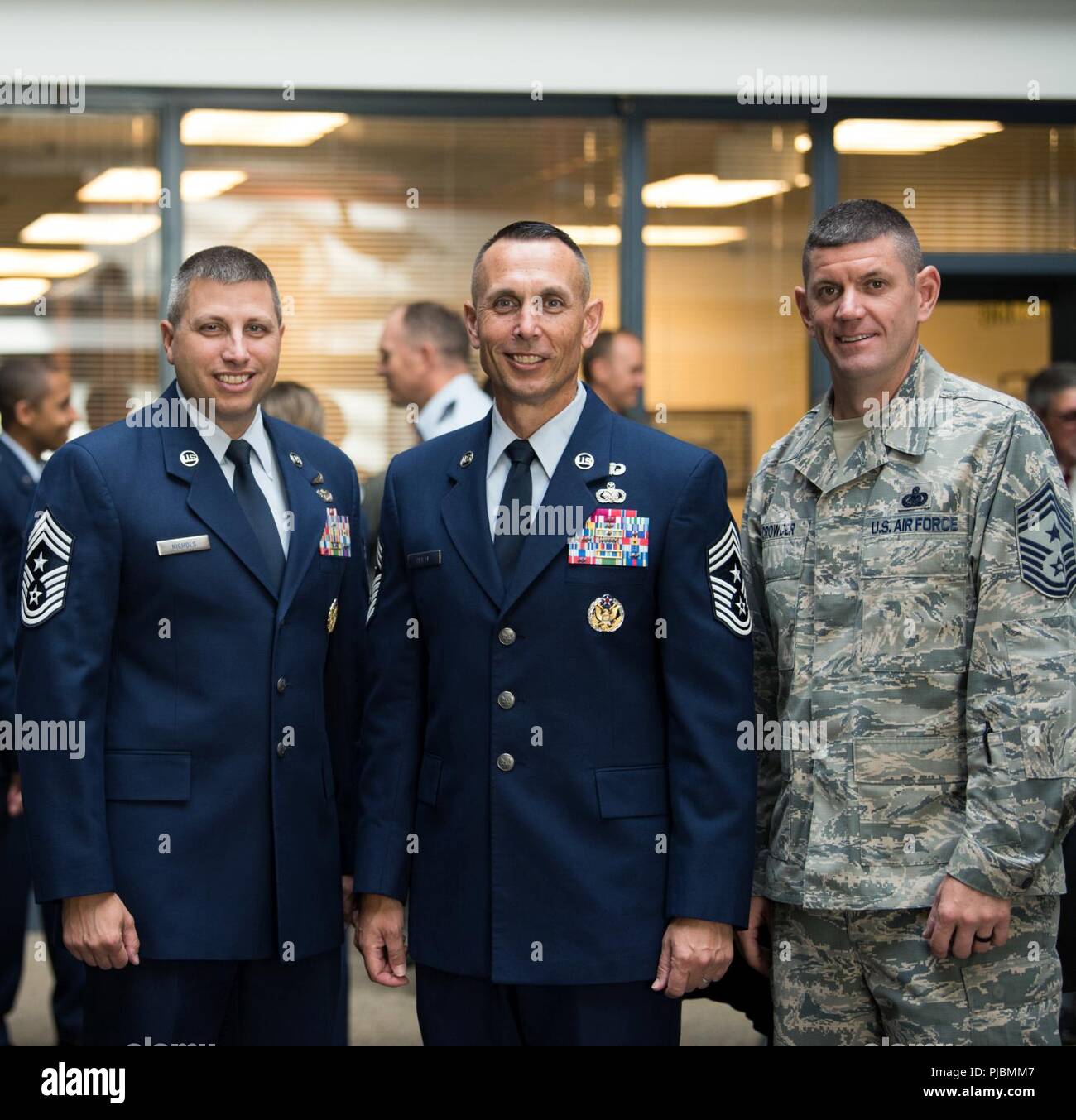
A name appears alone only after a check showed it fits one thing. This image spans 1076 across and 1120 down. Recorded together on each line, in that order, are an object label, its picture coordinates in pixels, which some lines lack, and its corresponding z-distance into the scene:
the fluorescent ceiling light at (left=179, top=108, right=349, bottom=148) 6.00
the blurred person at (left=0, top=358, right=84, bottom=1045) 4.43
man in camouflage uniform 2.61
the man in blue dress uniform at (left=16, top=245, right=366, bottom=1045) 2.79
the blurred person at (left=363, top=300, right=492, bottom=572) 5.01
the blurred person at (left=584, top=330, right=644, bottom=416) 5.81
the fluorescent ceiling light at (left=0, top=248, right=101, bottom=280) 6.08
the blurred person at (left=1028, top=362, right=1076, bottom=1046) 4.75
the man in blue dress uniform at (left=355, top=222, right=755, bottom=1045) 2.67
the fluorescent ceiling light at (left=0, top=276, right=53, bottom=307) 6.10
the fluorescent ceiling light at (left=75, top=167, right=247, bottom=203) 6.06
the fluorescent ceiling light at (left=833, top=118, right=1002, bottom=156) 6.20
